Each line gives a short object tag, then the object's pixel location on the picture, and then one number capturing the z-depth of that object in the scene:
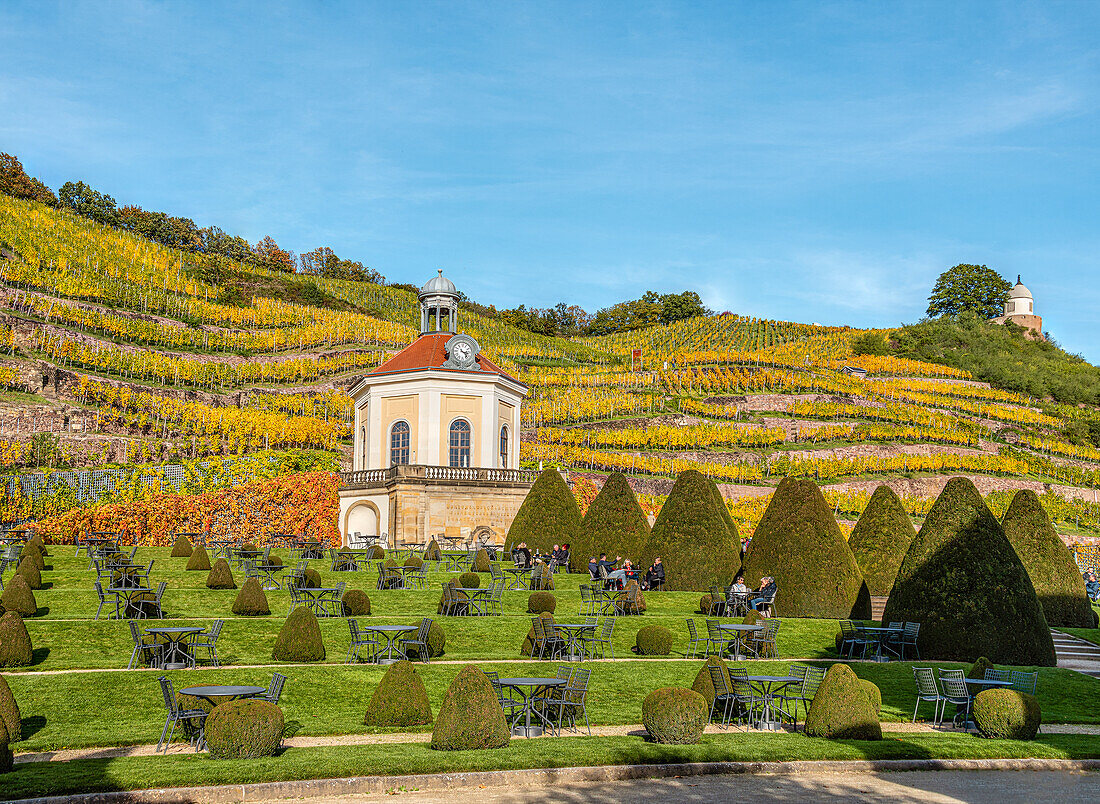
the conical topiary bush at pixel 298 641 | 16.75
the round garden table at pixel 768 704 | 14.13
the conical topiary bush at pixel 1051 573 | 24.47
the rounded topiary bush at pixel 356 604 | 20.33
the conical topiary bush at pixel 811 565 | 22.34
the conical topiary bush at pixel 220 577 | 22.41
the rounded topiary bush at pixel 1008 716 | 13.86
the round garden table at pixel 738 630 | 18.00
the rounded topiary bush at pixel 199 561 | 24.88
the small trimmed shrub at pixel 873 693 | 13.59
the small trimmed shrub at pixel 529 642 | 18.02
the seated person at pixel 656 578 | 24.66
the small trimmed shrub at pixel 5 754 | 10.68
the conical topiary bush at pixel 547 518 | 28.92
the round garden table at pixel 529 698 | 12.98
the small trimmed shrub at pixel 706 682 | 14.38
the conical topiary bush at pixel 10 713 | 11.77
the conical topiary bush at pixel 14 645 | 15.52
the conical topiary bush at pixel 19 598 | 18.58
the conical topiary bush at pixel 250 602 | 20.03
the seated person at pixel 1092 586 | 32.81
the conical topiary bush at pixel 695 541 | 24.58
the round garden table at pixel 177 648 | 15.58
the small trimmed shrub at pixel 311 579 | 22.12
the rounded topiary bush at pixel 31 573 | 20.97
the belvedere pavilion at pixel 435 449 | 33.88
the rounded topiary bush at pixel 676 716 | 12.77
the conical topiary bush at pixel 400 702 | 13.51
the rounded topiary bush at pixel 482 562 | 26.69
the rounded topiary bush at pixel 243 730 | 11.45
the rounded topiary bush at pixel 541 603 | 21.66
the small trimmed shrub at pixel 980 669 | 15.59
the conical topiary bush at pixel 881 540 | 25.21
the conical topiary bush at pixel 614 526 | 26.89
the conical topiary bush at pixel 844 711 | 13.41
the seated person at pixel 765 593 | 21.35
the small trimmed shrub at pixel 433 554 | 29.03
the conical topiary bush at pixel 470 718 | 12.08
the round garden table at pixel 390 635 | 16.31
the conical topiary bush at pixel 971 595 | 18.38
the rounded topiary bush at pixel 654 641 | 18.78
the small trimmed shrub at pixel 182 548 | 27.03
